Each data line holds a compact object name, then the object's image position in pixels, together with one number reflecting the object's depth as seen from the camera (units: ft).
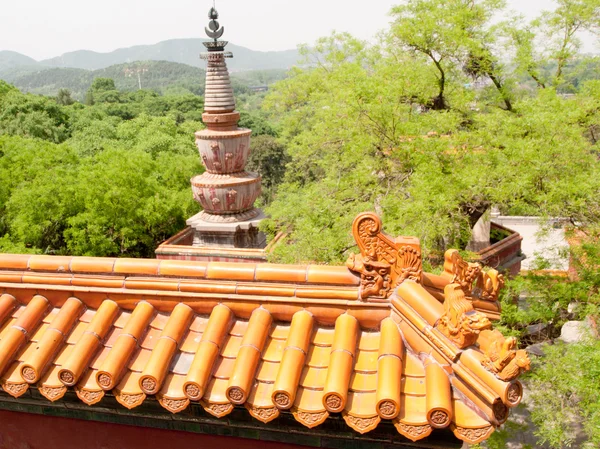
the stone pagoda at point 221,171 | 45.09
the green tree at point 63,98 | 180.75
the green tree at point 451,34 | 40.98
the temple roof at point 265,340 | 8.78
